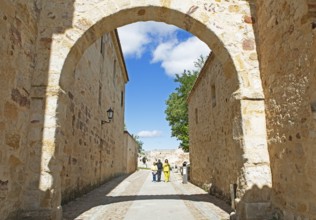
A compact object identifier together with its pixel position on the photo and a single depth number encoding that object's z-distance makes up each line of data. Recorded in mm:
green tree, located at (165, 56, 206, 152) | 22766
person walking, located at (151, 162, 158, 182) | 13652
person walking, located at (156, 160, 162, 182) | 13511
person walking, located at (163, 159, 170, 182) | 13253
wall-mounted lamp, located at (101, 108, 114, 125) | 10445
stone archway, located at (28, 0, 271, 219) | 4195
